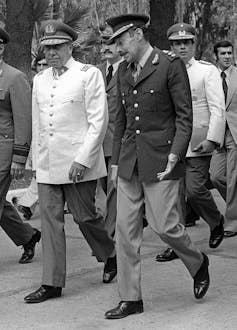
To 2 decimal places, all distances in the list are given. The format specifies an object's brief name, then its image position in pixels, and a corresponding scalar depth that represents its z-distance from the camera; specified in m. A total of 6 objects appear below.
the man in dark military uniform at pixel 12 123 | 6.51
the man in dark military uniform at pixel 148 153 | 5.42
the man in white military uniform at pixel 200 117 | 7.14
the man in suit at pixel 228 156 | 8.30
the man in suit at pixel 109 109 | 7.25
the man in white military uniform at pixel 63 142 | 5.88
